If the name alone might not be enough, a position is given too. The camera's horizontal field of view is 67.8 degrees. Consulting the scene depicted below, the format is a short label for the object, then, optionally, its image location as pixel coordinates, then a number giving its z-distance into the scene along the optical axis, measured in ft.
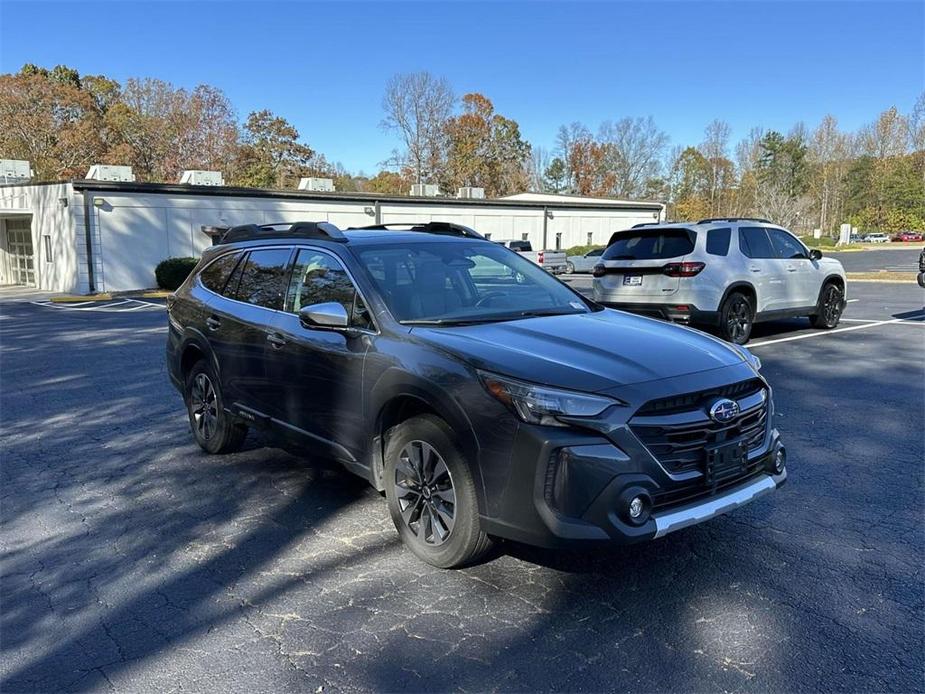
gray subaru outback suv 9.94
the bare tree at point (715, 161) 270.87
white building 82.12
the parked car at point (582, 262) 115.42
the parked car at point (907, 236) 255.29
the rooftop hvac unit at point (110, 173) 90.89
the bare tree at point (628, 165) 254.47
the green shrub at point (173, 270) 83.10
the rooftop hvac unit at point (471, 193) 137.90
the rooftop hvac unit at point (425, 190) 132.57
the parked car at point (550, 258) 103.59
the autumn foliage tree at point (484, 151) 219.82
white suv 32.19
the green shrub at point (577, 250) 136.26
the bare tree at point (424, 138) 209.97
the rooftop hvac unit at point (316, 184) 115.44
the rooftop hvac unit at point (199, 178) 99.50
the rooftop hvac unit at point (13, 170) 105.40
